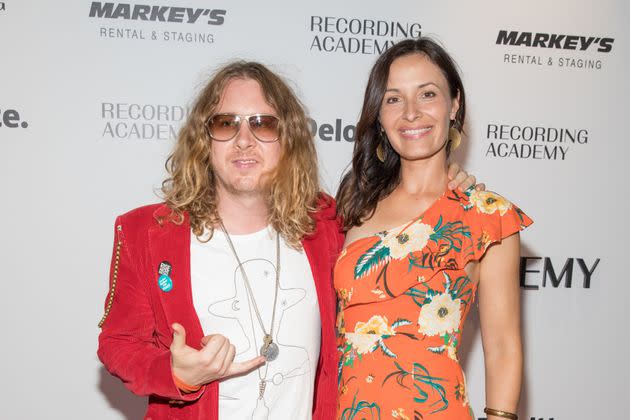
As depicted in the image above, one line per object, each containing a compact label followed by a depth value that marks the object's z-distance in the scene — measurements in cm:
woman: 163
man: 156
